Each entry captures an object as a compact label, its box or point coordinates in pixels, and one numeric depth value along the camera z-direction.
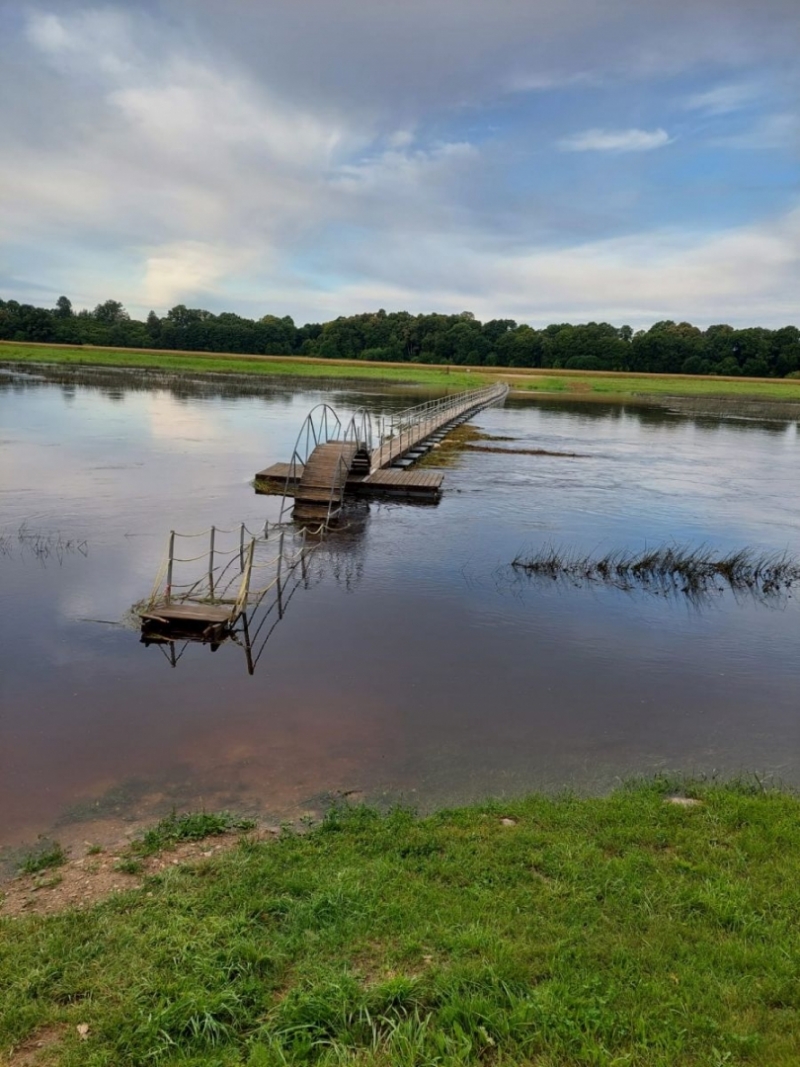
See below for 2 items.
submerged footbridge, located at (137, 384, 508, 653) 12.03
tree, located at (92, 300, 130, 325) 171.00
